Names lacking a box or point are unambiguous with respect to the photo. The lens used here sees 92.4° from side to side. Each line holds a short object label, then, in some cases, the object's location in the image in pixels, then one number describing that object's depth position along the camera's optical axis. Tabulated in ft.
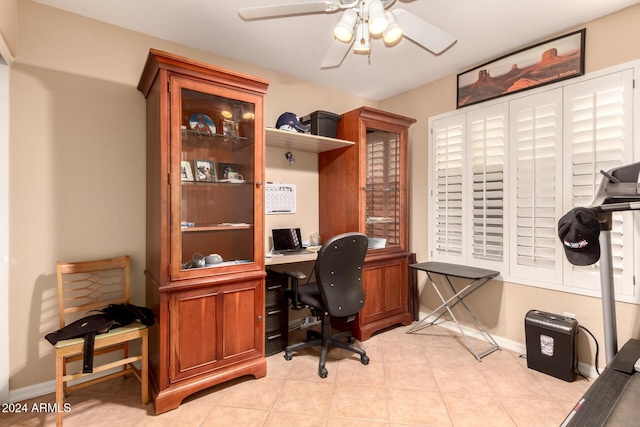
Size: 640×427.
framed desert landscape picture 7.95
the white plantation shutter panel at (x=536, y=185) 8.21
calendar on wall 10.38
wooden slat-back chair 5.97
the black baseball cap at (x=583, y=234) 5.52
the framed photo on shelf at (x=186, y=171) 6.93
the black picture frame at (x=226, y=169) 8.04
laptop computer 10.23
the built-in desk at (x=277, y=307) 8.86
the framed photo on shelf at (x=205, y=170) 7.55
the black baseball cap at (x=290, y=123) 9.51
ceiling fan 4.95
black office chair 7.68
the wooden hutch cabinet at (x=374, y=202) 10.03
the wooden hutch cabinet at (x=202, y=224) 6.57
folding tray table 8.82
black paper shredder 7.43
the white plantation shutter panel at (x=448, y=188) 10.37
